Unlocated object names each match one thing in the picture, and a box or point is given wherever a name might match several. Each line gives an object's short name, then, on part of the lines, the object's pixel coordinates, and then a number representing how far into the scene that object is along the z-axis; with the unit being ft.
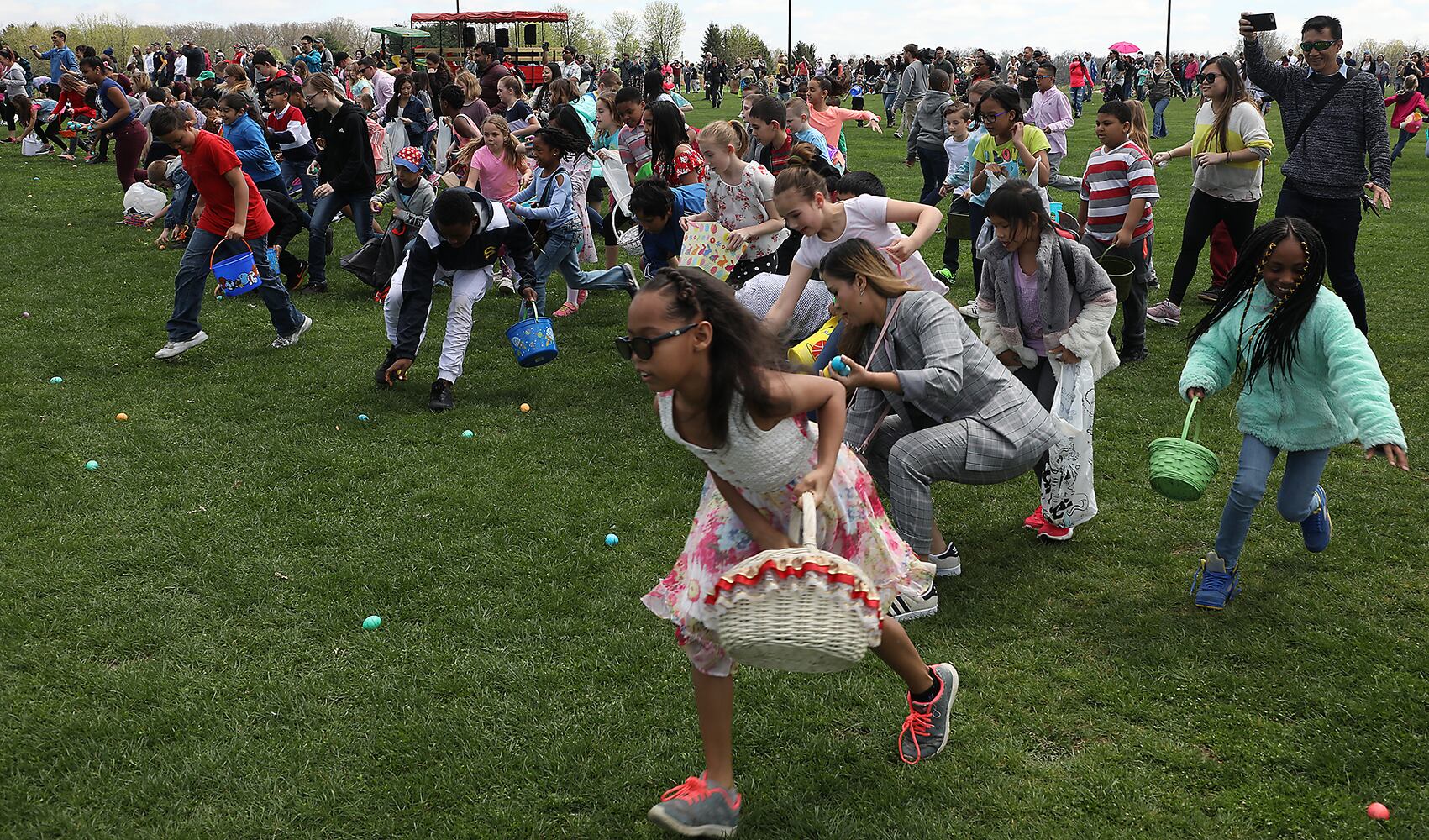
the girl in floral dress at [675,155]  28.07
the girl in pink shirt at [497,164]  32.35
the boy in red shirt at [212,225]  27.43
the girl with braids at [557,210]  28.84
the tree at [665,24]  329.72
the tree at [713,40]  281.72
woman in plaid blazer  14.94
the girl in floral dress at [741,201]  24.97
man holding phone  23.65
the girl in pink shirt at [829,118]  45.32
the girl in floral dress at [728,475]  10.20
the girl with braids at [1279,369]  14.32
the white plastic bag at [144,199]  46.19
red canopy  140.46
